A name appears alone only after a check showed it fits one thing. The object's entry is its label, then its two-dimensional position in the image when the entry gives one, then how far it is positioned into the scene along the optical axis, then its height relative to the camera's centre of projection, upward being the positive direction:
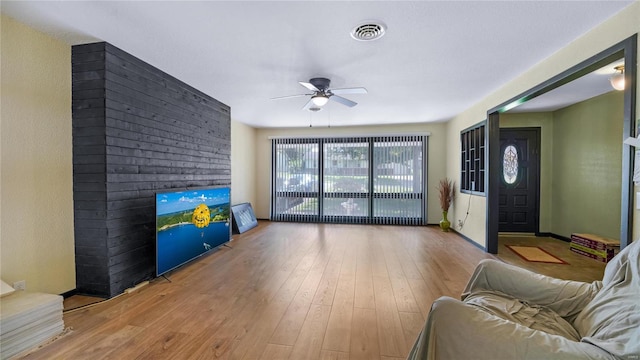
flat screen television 2.96 -0.63
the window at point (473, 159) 4.43 +0.31
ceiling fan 3.16 +1.05
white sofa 1.00 -0.67
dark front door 5.36 -0.07
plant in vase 5.79 -0.52
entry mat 3.83 -1.24
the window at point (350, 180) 6.39 -0.10
